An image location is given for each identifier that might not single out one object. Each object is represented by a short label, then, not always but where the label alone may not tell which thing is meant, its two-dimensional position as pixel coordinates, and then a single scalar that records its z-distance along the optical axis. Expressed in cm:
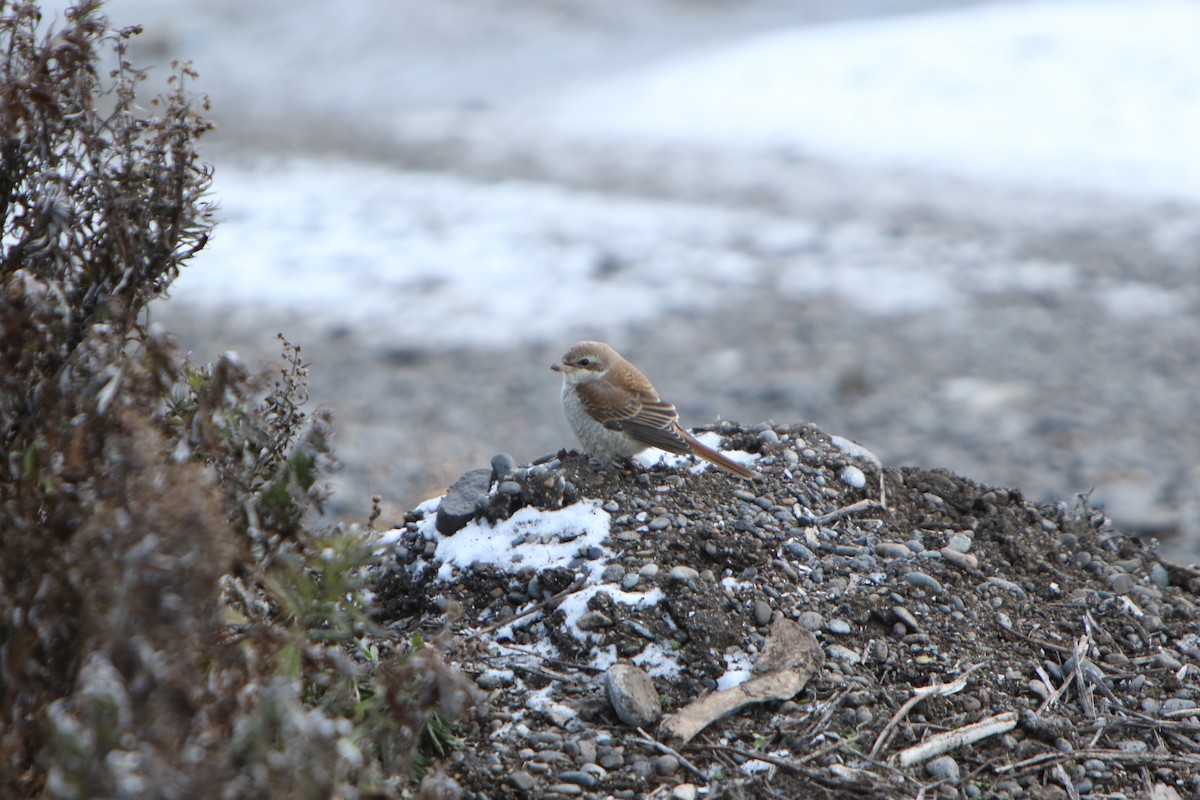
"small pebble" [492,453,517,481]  984
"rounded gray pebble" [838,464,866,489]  1027
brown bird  1040
